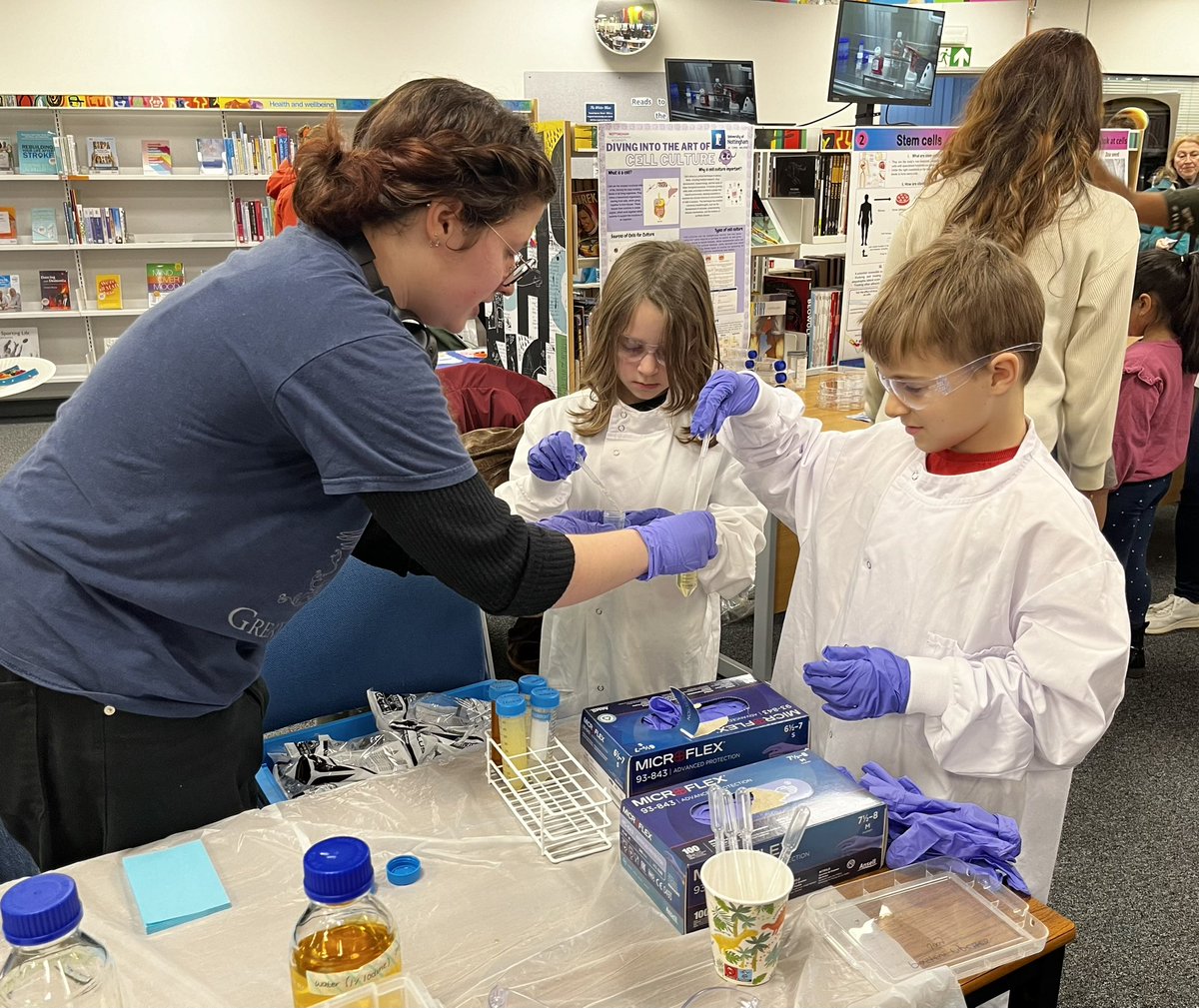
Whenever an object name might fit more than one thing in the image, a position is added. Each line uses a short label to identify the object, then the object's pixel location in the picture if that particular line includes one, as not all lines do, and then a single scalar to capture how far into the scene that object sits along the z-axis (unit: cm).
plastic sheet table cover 93
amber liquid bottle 80
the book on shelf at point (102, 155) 695
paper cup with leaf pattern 88
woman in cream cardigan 211
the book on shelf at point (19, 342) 714
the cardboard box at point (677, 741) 121
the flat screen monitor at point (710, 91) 440
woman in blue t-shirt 102
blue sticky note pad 102
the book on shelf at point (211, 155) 705
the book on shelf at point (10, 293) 701
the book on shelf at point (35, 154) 669
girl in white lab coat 188
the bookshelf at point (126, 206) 695
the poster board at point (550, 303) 311
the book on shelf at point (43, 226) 694
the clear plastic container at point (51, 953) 72
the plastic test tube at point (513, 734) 126
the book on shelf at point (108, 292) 725
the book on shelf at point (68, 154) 673
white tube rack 116
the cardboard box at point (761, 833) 101
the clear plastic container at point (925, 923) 96
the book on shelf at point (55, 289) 708
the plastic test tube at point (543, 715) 128
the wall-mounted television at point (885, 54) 412
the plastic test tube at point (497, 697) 129
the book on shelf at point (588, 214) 316
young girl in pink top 317
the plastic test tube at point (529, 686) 132
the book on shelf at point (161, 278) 734
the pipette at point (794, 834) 98
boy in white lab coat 124
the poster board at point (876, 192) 339
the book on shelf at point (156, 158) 703
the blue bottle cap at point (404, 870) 109
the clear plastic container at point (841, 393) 344
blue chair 184
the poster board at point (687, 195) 289
